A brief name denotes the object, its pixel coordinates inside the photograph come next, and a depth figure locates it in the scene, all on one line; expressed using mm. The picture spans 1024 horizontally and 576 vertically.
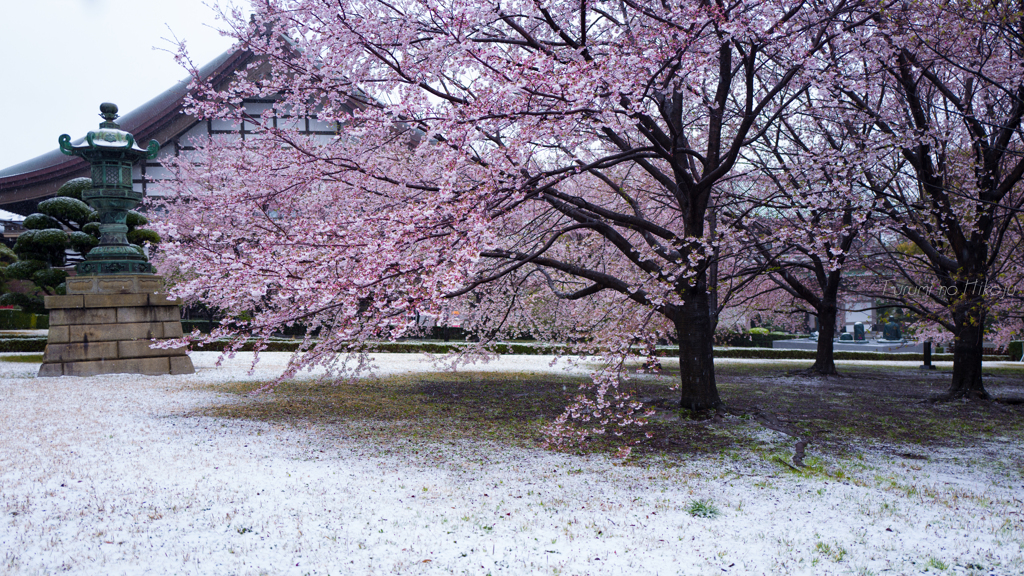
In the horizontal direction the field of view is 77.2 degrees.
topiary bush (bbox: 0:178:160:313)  16766
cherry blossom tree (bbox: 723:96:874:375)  8235
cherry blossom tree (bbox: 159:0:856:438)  5957
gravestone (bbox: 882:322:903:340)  34594
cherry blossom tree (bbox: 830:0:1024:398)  8578
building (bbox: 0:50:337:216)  25719
